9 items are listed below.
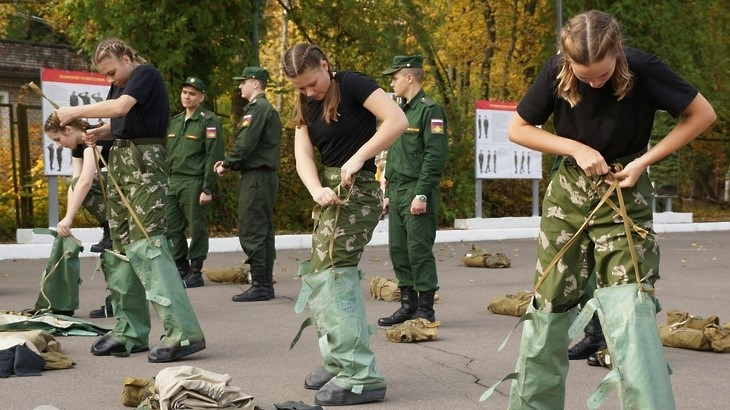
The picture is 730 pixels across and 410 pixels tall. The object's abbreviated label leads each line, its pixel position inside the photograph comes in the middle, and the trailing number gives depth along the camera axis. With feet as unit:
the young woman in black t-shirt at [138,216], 21.21
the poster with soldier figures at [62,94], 49.70
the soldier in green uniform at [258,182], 32.63
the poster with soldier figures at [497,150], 66.74
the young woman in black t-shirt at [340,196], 17.12
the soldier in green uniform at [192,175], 35.63
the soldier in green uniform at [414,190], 26.12
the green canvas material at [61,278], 27.14
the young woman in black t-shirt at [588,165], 13.42
